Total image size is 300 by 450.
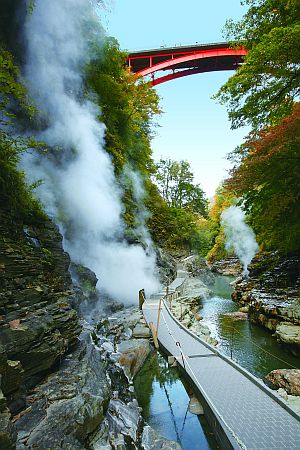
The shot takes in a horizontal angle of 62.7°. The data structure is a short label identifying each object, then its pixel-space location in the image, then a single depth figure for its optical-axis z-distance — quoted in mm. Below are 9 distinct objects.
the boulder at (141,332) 8594
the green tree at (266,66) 7287
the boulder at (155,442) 3999
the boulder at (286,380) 5713
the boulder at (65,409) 3014
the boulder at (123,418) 3980
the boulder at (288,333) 8445
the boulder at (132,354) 6586
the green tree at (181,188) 31750
